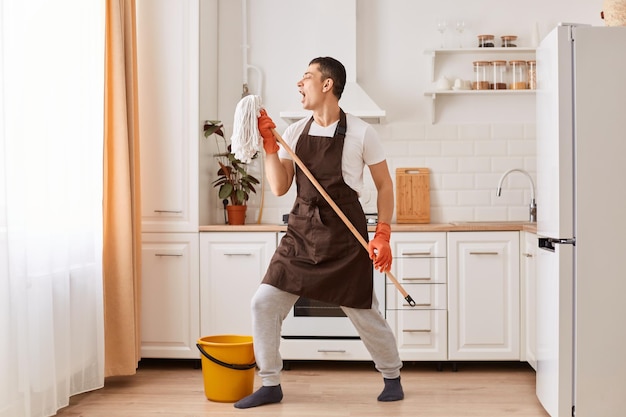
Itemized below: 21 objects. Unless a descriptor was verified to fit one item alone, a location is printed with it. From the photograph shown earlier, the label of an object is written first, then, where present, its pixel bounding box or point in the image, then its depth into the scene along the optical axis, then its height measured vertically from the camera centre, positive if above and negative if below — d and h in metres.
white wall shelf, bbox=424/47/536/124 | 4.75 +0.70
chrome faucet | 4.54 -0.04
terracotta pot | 4.49 -0.14
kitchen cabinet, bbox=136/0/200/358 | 4.20 +0.10
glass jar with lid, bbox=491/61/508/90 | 4.68 +0.70
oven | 4.14 -0.71
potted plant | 4.45 +0.04
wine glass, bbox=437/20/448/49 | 4.66 +0.99
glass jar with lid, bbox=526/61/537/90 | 4.64 +0.69
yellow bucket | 3.53 -0.82
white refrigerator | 2.90 -0.12
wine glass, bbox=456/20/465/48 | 4.68 +0.99
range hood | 4.46 +0.82
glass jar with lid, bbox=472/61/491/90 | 4.66 +0.70
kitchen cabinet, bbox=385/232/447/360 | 4.14 -0.58
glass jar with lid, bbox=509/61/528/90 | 4.68 +0.72
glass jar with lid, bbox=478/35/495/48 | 4.67 +0.91
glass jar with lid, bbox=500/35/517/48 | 4.66 +0.91
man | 3.38 -0.19
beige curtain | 3.78 -0.16
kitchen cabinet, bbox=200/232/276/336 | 4.19 -0.46
